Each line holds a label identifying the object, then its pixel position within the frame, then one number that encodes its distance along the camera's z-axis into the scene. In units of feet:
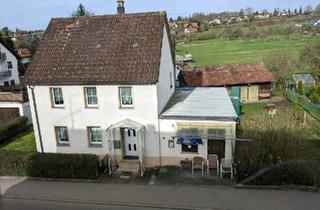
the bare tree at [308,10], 481.71
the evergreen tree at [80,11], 149.38
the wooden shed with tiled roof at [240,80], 120.60
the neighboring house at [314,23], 279.90
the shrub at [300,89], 114.01
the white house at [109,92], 65.31
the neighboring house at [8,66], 145.48
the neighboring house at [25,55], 225.15
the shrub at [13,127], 90.84
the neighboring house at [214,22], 463.83
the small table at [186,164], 65.21
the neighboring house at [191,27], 394.46
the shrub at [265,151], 59.00
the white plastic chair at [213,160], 64.59
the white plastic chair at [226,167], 62.03
